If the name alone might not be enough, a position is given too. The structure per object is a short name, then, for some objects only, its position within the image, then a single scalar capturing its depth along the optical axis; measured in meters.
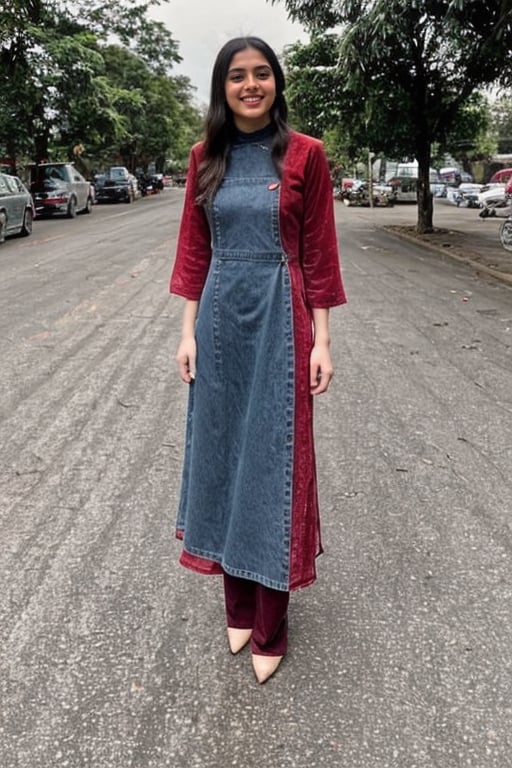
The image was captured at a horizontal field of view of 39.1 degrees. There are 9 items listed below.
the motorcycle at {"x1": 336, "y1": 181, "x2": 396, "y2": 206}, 31.91
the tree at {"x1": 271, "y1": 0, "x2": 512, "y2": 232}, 10.73
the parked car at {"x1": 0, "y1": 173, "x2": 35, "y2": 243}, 15.08
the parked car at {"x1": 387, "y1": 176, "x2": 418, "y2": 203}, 34.22
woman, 2.15
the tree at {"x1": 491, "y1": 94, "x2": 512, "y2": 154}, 58.62
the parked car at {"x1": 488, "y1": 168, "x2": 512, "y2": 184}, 28.58
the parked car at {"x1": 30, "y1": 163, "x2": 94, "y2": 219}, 22.41
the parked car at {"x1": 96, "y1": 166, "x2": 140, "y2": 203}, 33.19
